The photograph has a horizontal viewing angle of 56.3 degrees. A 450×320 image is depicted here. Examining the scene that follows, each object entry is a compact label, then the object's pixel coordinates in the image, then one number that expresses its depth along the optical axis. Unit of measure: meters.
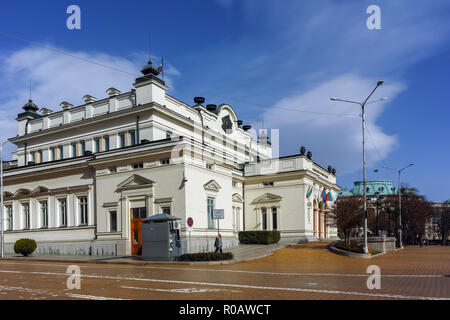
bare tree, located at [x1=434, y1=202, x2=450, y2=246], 103.09
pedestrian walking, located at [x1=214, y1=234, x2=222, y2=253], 27.48
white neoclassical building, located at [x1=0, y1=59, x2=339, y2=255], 30.83
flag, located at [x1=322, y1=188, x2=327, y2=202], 45.19
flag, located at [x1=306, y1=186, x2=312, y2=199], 40.78
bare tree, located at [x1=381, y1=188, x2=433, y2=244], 67.90
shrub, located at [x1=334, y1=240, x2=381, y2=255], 30.13
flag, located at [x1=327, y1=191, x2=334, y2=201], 45.73
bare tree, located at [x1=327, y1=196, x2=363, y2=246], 34.84
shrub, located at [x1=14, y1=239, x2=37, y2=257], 33.78
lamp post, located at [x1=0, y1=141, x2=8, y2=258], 35.82
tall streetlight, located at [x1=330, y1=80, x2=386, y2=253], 28.61
